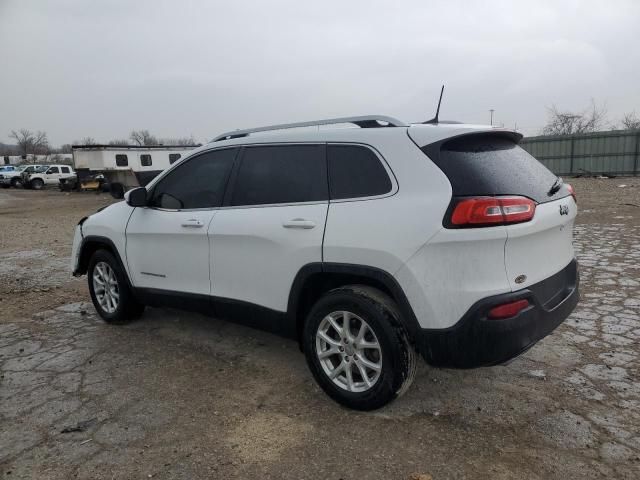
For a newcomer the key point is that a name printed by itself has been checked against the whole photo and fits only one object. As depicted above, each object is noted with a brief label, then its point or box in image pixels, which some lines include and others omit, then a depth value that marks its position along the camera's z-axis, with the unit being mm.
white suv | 2613
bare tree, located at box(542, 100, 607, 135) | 43125
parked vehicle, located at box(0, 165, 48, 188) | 35594
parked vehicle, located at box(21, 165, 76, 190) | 34125
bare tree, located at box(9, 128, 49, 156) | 94000
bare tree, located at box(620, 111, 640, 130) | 42125
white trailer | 26469
